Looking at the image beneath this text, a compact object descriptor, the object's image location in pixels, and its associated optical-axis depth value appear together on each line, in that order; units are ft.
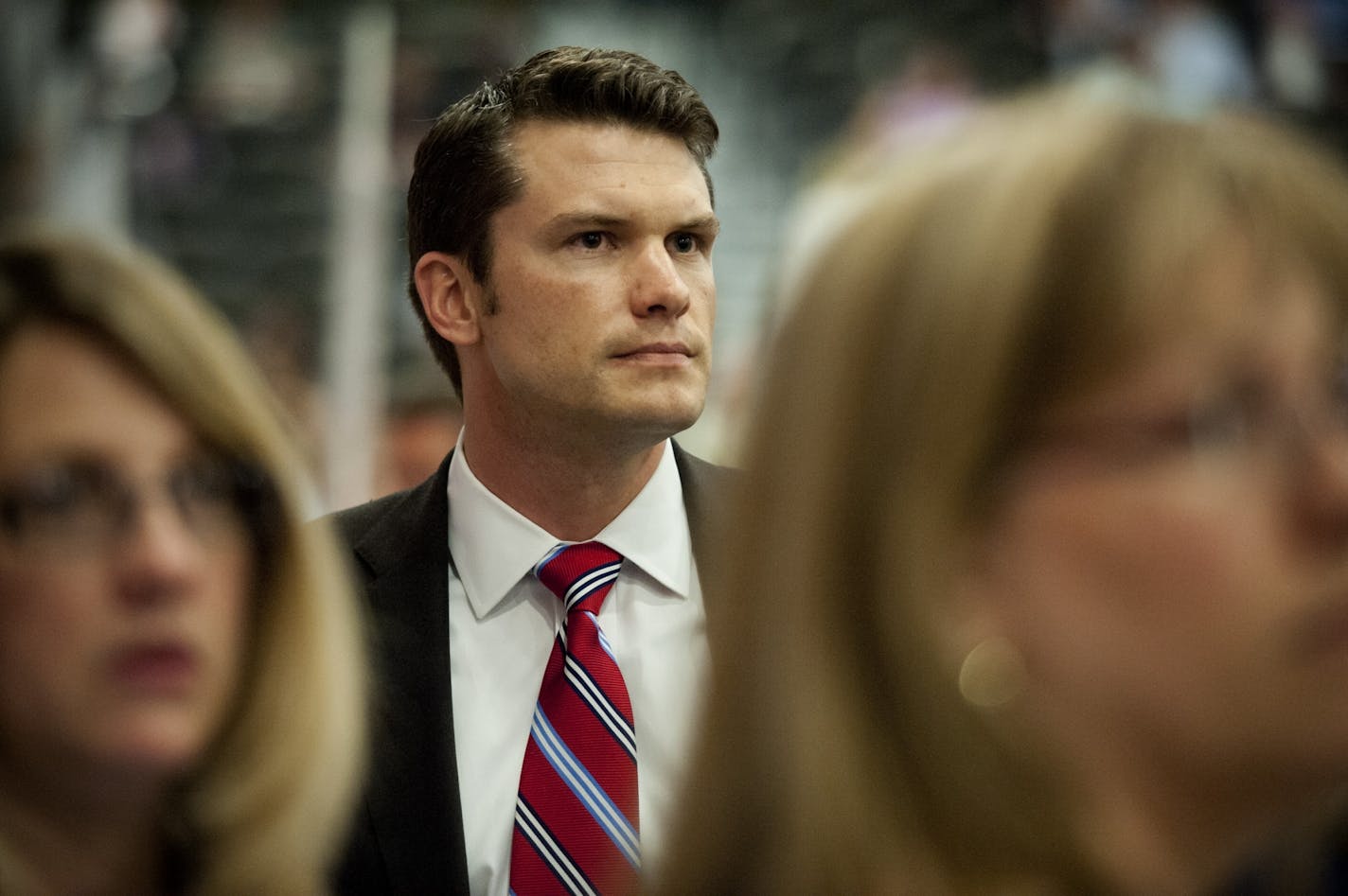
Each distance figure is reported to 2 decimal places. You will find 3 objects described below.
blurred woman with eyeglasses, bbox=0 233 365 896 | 9.33
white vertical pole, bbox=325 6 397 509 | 21.03
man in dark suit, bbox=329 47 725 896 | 10.47
